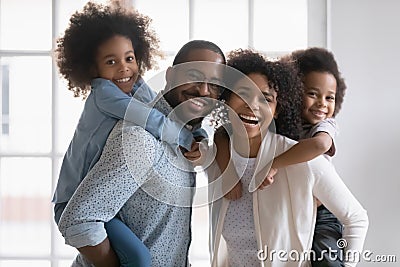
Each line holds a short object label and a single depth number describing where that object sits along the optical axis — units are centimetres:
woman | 282
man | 262
